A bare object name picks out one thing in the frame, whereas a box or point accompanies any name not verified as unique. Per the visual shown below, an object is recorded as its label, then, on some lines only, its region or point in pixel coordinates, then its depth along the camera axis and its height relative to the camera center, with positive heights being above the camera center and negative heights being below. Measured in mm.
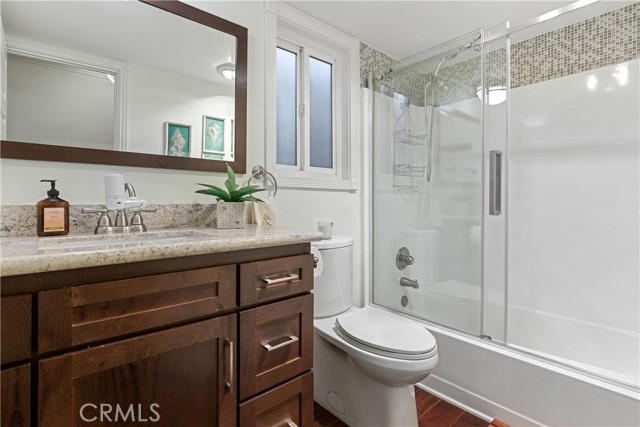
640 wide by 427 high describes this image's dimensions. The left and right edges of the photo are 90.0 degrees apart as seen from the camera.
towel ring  1652 +198
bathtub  1288 -738
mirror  1093 +503
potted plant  1282 +33
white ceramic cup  1757 -83
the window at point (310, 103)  1824 +690
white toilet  1283 -588
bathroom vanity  614 -284
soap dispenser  1008 -15
